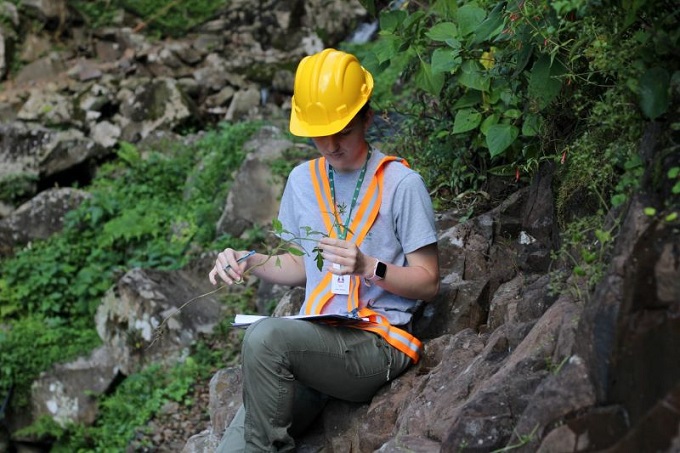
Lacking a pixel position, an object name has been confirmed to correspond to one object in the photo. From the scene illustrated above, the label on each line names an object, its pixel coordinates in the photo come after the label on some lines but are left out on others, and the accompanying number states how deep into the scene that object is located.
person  3.51
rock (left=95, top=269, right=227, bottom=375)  6.86
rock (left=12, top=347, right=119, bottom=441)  7.20
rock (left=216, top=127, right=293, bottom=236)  7.56
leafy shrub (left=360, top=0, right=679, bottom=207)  2.98
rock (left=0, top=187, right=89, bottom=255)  8.70
